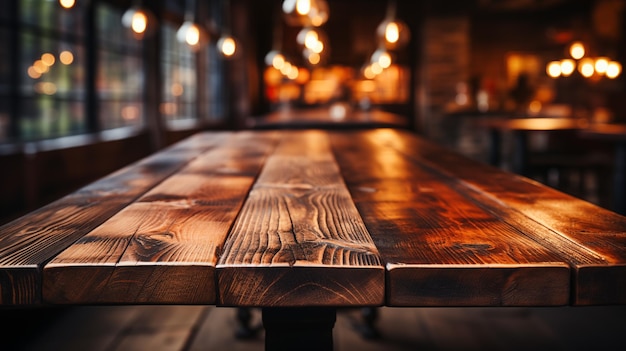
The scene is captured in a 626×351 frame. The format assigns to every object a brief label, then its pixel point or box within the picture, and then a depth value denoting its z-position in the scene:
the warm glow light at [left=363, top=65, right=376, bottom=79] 11.98
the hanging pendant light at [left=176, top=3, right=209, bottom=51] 5.16
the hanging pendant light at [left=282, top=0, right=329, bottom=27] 4.04
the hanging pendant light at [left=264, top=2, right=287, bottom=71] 12.66
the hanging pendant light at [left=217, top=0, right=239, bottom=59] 6.39
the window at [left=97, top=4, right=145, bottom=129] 5.29
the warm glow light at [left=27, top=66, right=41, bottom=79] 4.01
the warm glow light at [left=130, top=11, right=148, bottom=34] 4.15
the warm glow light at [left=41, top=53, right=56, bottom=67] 4.23
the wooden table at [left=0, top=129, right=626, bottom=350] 0.86
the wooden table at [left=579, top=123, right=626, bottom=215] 3.85
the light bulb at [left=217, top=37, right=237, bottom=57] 6.39
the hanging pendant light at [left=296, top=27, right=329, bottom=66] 5.38
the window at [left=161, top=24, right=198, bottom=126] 7.43
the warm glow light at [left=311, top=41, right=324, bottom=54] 6.87
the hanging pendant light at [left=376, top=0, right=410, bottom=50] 5.34
